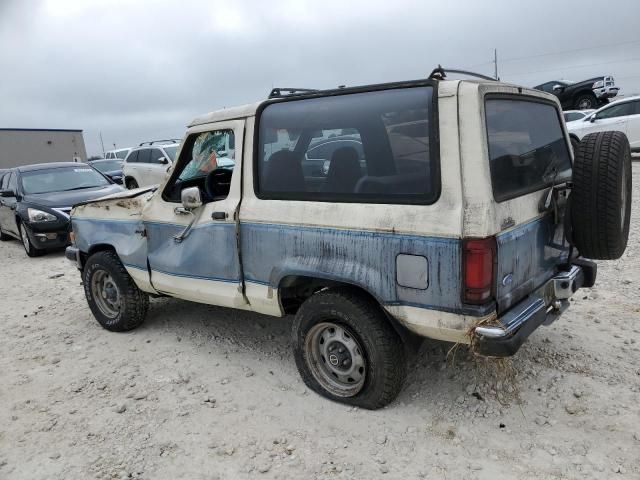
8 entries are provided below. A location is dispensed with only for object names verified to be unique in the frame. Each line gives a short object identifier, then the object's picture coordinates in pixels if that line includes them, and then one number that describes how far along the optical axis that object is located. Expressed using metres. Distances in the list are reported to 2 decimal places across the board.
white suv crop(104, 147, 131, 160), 24.69
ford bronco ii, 2.51
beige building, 26.33
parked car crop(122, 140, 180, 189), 13.31
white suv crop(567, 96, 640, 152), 12.27
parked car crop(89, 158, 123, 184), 17.98
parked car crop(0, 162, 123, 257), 8.17
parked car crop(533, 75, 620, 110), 19.41
